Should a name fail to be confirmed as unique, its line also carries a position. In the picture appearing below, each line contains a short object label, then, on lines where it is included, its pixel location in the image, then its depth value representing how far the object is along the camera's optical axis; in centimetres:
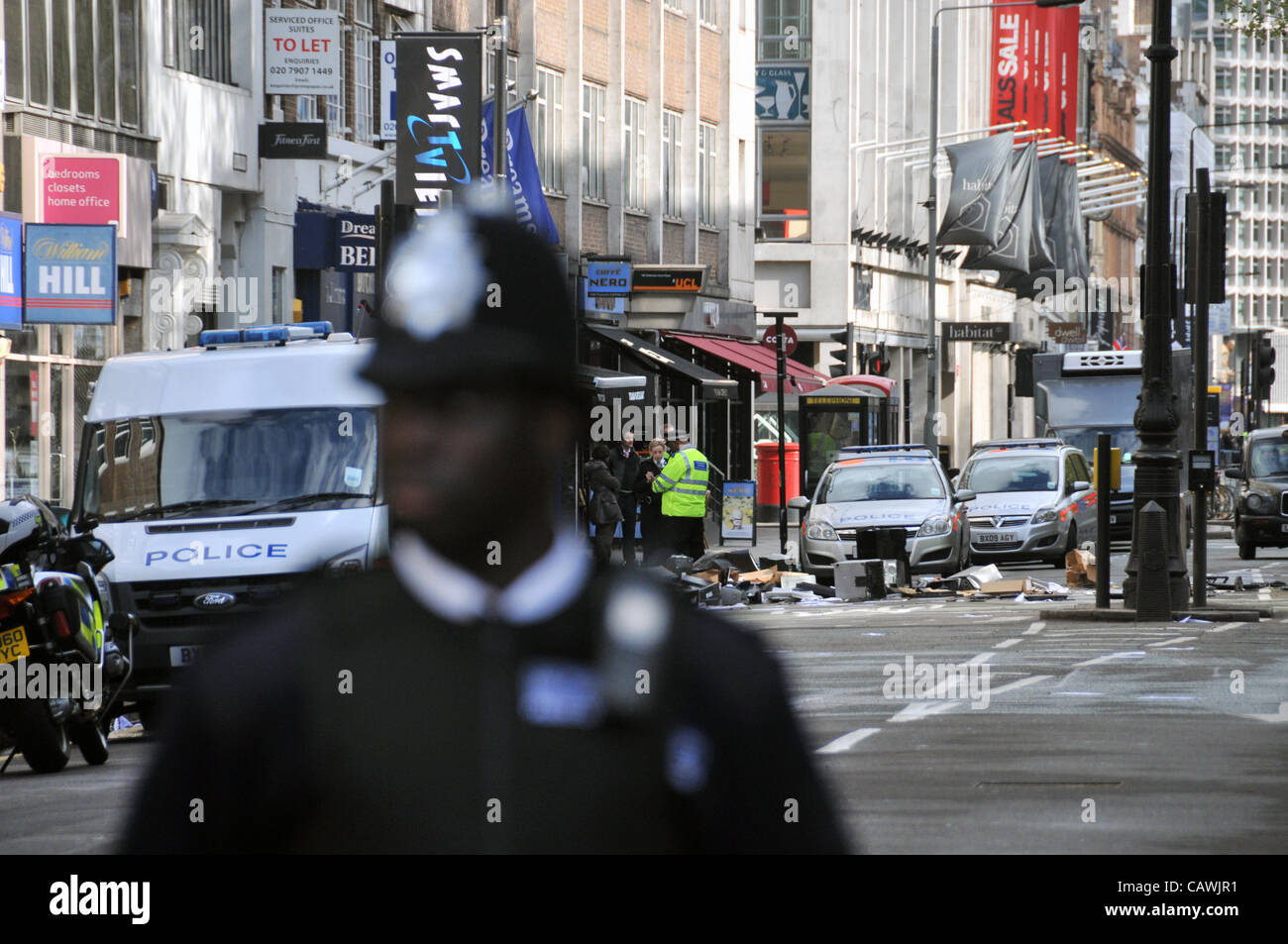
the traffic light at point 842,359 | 4086
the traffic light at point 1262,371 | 3678
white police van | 1348
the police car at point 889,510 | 2759
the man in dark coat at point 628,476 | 3086
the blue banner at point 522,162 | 3475
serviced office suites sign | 3023
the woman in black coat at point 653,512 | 2838
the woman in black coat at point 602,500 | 2828
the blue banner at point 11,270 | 2289
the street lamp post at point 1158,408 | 2016
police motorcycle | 1123
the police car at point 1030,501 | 3081
